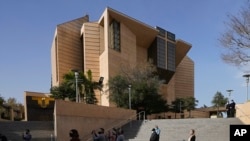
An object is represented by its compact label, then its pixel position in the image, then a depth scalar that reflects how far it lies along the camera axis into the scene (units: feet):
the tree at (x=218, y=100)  222.48
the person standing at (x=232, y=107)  88.93
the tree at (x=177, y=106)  223.24
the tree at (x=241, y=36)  54.95
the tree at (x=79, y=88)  116.67
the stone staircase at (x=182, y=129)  77.41
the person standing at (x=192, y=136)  41.37
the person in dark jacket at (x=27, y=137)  56.24
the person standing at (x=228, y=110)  90.19
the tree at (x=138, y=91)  140.56
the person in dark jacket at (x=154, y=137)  48.24
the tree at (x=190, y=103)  225.72
